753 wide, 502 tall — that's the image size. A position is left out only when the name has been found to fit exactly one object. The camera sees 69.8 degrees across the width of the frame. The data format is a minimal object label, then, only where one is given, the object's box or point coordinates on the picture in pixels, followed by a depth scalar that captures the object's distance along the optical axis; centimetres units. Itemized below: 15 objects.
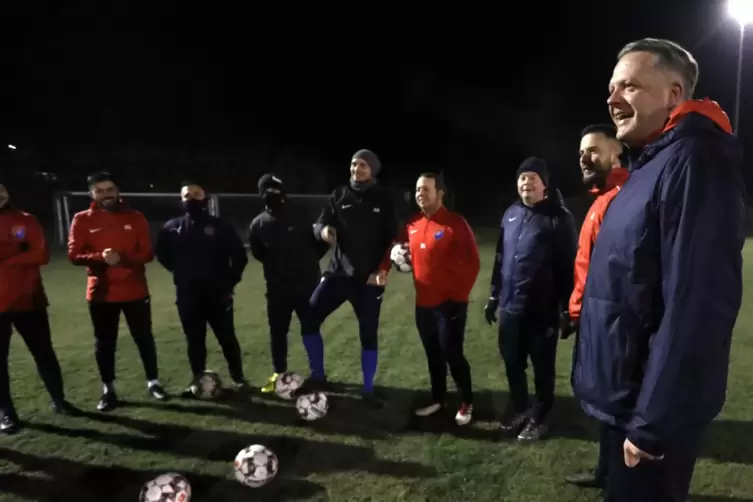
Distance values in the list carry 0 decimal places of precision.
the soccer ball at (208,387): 506
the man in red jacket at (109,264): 482
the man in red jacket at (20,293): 438
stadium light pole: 1584
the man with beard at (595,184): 313
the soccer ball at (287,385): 499
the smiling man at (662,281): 149
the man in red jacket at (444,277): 439
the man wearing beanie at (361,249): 489
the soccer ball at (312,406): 454
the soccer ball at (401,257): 517
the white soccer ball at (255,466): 352
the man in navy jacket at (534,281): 393
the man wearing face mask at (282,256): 520
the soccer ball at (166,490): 322
